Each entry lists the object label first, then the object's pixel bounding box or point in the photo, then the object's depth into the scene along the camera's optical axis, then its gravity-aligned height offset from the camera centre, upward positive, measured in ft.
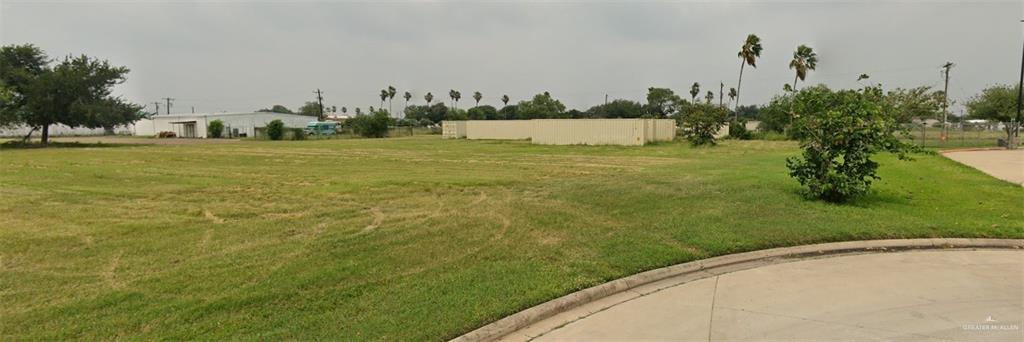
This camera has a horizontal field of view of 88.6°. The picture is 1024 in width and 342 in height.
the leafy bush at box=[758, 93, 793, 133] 156.66 +2.65
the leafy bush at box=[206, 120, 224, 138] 218.18 +3.27
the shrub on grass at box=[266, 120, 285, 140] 184.75 +1.93
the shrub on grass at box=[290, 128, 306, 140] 185.37 +0.46
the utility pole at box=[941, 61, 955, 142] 124.18 +9.22
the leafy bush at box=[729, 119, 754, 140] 149.38 +0.09
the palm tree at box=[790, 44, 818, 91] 149.59 +20.55
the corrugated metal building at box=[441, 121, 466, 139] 173.17 +1.45
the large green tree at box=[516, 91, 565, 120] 306.96 +15.33
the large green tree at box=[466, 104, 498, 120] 325.68 +13.94
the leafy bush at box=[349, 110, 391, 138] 203.72 +3.81
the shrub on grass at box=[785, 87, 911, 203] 26.35 -0.47
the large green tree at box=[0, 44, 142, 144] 121.29 +10.83
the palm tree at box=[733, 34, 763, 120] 153.07 +24.05
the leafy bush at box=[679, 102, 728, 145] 107.96 +2.17
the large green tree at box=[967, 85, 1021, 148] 107.04 +5.54
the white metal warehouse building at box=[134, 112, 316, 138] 235.81 +6.17
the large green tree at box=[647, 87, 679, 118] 352.49 +22.01
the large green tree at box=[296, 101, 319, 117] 441.93 +22.32
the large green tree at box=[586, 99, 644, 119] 368.68 +16.72
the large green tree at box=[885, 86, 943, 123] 116.57 +6.55
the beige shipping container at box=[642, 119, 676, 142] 114.51 +0.66
